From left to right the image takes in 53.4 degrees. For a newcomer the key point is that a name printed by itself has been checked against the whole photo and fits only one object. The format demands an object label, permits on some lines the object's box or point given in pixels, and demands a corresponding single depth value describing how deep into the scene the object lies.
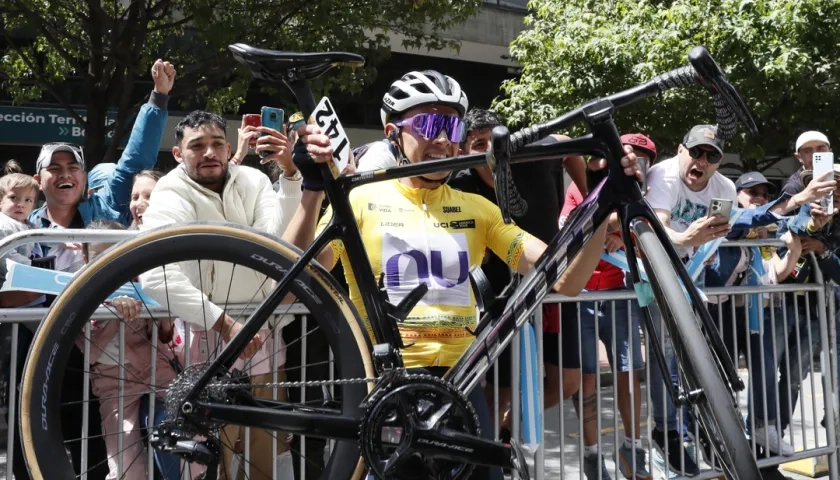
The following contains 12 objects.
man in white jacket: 2.96
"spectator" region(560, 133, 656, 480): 4.47
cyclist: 2.95
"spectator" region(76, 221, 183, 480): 3.17
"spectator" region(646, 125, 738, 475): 4.74
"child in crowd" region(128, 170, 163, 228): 4.46
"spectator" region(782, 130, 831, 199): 6.16
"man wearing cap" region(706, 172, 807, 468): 4.93
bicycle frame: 2.55
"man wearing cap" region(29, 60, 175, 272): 4.51
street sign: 16.09
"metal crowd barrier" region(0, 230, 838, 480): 3.16
